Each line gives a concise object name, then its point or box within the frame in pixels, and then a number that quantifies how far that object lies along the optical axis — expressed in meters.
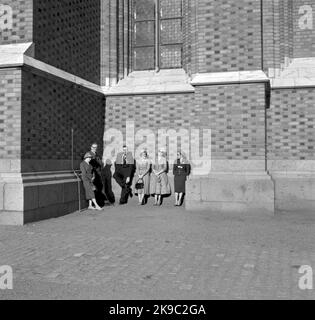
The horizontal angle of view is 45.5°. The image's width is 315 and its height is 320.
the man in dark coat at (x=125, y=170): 10.27
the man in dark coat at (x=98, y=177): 9.96
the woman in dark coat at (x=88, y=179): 9.07
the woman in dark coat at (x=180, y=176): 9.62
